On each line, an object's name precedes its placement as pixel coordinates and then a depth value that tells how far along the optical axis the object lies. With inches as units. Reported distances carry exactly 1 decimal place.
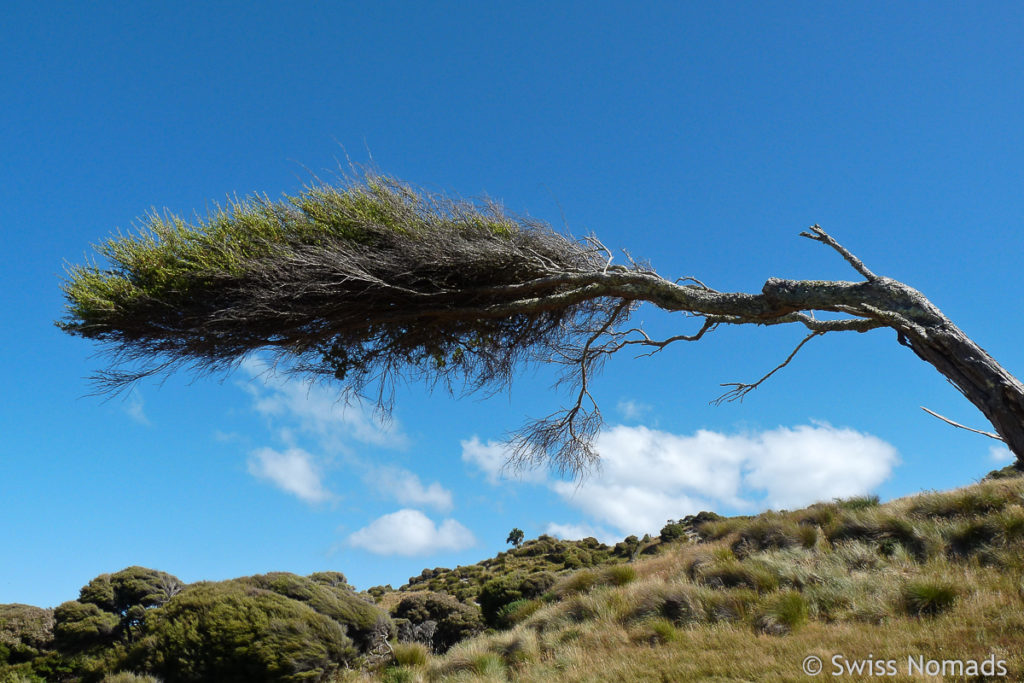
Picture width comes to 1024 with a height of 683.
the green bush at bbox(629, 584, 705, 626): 318.7
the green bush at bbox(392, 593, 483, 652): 485.4
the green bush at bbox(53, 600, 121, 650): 447.2
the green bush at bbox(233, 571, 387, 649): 414.0
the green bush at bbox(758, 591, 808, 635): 274.2
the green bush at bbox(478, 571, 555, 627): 520.4
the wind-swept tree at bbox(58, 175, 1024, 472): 243.3
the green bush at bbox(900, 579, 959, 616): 260.0
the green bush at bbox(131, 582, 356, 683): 350.6
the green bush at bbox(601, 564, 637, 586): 427.2
